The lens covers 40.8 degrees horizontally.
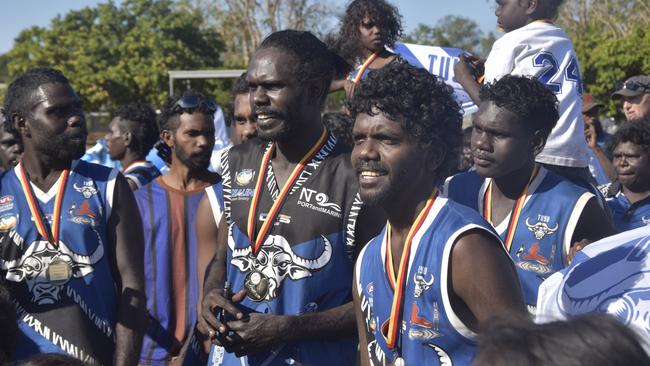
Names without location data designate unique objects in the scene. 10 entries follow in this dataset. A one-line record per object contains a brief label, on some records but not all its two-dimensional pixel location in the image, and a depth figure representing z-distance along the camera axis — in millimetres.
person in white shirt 5340
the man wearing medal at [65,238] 4168
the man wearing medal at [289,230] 3883
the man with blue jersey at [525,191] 4348
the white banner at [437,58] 7754
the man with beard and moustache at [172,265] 5445
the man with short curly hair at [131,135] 8258
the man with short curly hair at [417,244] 3055
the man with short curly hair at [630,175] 5883
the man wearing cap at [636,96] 8469
